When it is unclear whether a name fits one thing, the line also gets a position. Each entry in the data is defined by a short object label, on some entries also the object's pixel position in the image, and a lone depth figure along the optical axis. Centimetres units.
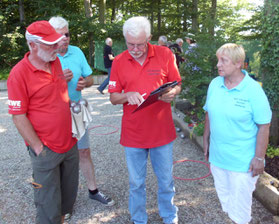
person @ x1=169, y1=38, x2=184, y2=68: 884
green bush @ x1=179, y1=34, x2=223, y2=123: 524
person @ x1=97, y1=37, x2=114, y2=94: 967
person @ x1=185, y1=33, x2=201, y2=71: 547
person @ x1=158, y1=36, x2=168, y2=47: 894
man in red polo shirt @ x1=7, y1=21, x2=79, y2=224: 193
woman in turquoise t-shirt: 196
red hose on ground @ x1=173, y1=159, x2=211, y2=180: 368
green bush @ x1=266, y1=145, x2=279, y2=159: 360
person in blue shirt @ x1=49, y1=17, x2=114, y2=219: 251
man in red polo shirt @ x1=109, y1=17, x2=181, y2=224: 221
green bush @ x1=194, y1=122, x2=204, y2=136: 469
